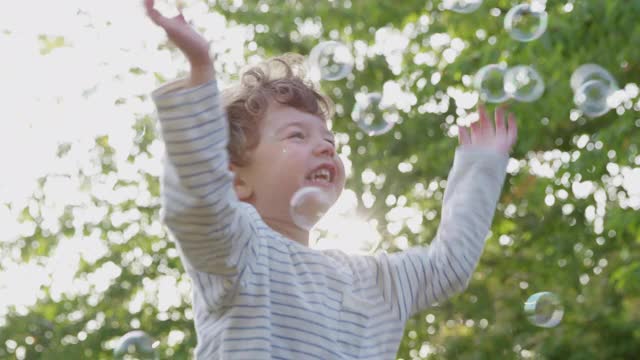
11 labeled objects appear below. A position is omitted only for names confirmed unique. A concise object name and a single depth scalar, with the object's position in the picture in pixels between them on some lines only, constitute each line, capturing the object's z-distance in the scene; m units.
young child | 2.51
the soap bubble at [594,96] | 4.75
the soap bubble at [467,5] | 5.17
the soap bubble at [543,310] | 4.06
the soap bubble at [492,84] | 4.70
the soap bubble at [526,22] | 5.16
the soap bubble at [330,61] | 4.70
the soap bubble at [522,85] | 4.73
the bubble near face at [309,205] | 2.81
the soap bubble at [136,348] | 3.97
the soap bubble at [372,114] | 4.70
